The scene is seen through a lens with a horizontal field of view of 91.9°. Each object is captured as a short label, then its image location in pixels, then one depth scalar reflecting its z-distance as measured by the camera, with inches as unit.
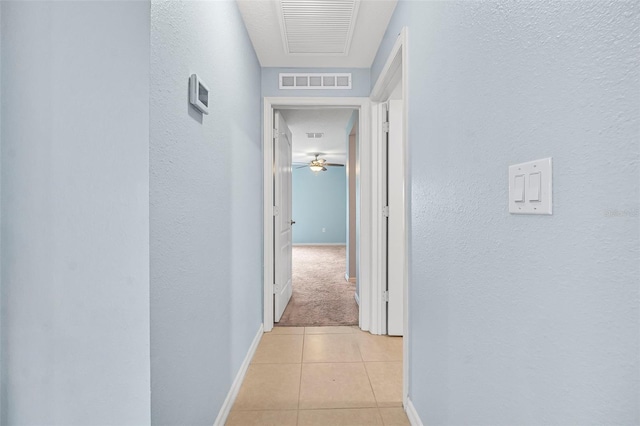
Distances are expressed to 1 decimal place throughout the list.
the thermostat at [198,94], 45.8
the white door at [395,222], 102.0
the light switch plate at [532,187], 25.5
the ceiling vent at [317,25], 73.9
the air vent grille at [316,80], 106.6
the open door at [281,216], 112.8
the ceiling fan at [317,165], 273.0
